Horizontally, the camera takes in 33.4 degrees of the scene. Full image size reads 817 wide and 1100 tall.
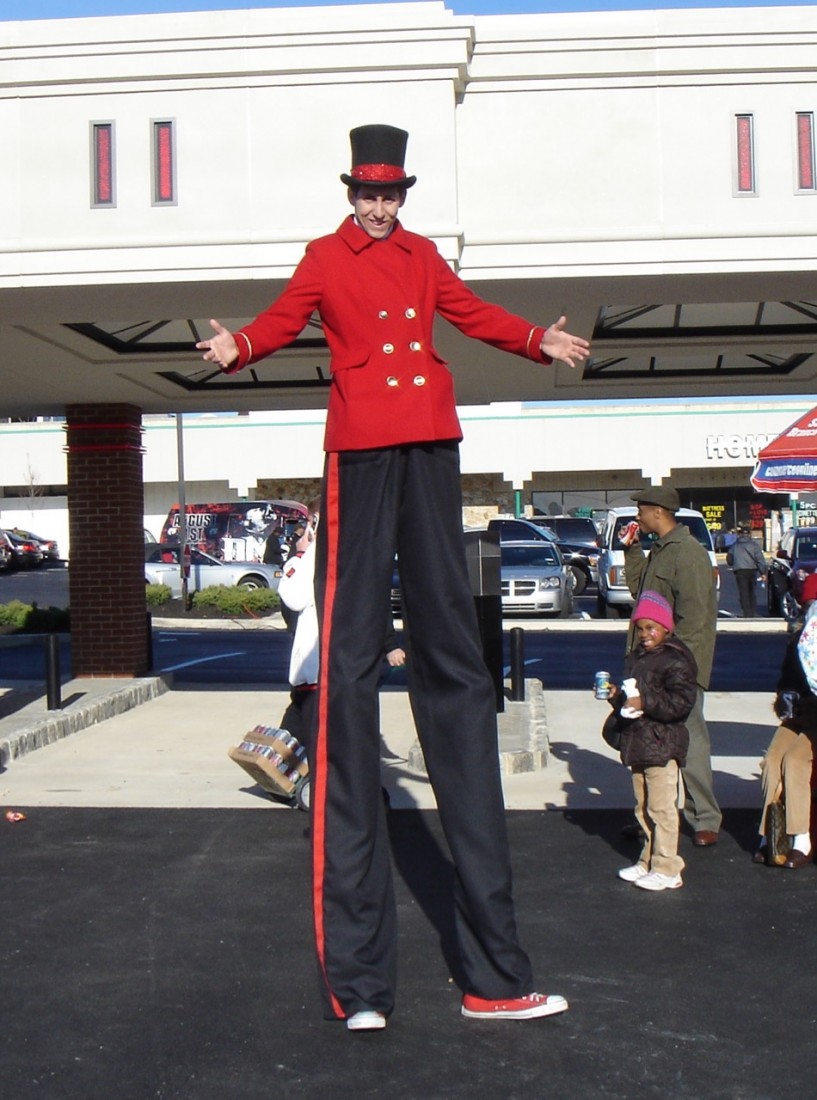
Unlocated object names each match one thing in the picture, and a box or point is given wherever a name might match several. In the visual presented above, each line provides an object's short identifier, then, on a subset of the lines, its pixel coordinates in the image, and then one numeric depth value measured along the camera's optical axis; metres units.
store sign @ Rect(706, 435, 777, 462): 45.06
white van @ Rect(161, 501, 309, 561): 31.47
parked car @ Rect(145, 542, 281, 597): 28.81
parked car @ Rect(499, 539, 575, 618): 24.34
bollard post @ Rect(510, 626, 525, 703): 11.73
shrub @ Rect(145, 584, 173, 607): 26.19
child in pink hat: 5.91
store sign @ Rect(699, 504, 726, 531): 48.22
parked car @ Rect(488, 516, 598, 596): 29.92
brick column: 13.57
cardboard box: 7.58
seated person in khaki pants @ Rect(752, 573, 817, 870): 6.18
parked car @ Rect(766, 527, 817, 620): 23.91
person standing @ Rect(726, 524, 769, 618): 24.11
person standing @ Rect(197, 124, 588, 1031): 4.11
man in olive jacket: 6.74
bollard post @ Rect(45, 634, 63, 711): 10.70
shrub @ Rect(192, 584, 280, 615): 25.38
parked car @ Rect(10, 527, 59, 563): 44.59
